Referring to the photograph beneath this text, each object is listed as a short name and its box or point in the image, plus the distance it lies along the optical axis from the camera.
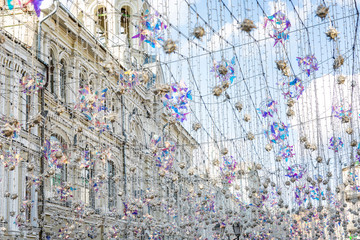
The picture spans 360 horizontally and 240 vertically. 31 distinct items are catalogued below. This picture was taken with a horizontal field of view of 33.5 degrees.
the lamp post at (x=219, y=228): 21.88
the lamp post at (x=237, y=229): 17.61
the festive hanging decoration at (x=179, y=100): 16.89
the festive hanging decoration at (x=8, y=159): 15.62
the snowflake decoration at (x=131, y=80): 11.32
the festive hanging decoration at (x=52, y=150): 16.06
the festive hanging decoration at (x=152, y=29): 11.05
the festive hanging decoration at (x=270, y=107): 15.62
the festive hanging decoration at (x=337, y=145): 17.45
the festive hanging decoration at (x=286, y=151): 18.31
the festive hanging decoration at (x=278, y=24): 10.82
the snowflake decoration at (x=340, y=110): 14.35
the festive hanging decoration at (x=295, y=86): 12.71
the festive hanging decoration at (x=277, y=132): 16.92
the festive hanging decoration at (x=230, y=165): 19.88
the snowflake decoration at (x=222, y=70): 9.17
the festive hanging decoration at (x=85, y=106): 18.59
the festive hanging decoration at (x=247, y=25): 8.39
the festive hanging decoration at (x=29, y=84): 16.12
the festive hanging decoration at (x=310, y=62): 12.66
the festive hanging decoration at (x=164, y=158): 23.68
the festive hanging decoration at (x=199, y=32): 8.72
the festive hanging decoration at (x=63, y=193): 18.85
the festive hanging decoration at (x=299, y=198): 21.77
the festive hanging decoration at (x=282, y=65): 9.76
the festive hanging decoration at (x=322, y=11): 8.68
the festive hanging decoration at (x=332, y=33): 9.41
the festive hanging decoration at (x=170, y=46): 8.86
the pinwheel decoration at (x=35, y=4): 9.66
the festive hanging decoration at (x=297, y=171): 19.45
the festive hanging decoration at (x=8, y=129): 9.06
